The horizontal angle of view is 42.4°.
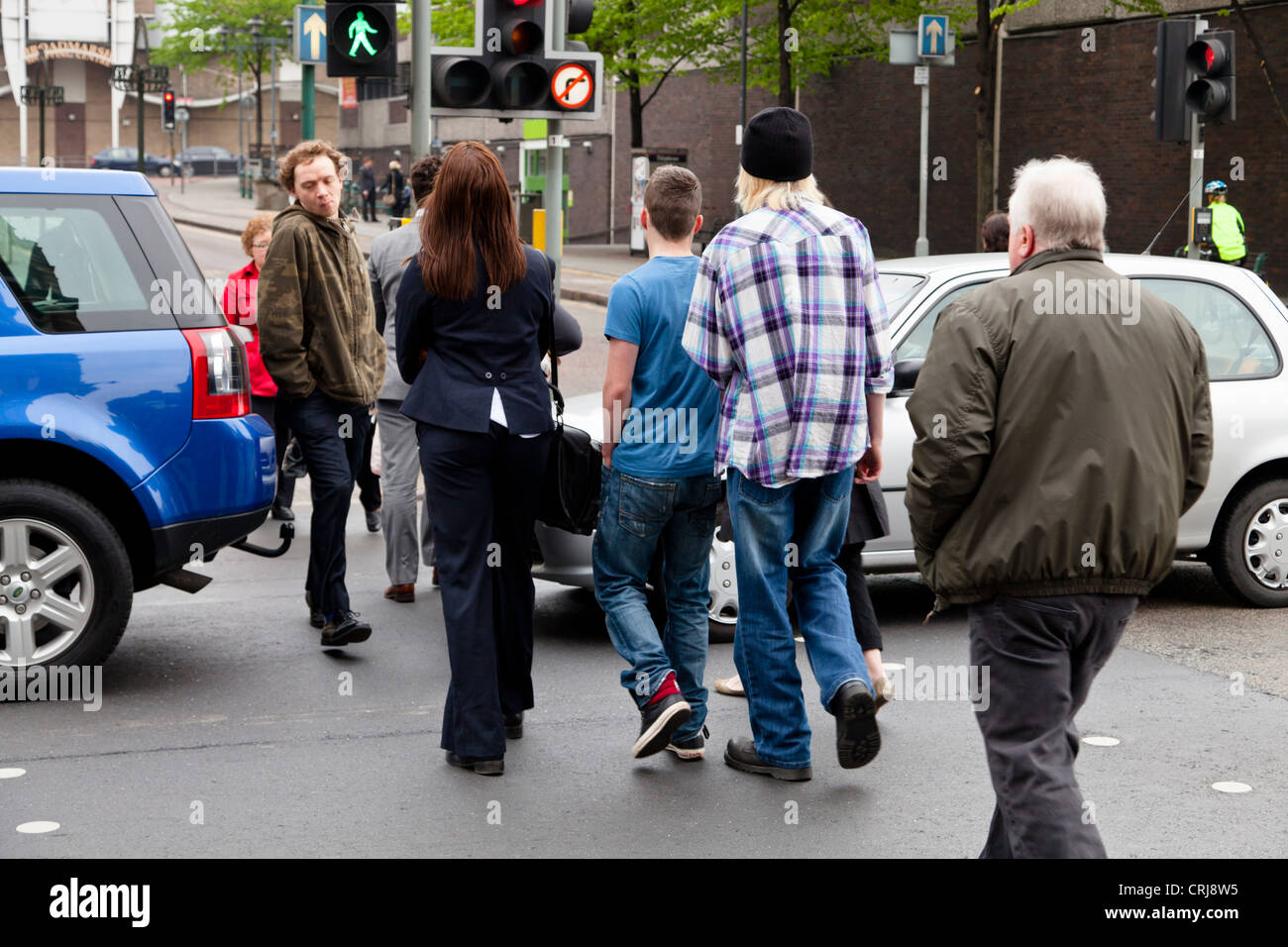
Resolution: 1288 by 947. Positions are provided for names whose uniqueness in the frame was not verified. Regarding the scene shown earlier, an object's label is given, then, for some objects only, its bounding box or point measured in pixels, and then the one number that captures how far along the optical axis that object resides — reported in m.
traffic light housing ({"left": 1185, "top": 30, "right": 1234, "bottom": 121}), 12.41
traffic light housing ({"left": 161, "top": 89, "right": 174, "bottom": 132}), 56.66
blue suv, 5.96
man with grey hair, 3.54
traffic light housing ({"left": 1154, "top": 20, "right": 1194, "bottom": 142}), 12.69
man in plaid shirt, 5.01
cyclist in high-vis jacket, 18.48
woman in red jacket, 8.06
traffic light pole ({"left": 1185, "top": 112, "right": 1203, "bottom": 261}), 12.92
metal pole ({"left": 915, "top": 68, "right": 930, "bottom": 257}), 22.64
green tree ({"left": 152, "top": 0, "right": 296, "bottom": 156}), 59.84
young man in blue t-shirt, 5.28
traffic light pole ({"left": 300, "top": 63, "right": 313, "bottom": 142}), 17.92
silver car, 7.62
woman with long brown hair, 5.20
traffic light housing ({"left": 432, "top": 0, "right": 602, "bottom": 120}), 10.38
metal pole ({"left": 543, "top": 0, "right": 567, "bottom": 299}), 10.77
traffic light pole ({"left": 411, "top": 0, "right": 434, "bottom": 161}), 10.44
